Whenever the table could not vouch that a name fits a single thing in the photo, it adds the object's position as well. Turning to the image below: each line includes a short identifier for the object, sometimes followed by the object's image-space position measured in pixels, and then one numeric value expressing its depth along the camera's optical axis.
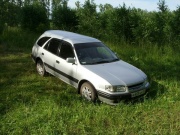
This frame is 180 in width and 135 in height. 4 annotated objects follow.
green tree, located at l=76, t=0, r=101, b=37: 12.92
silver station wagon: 4.48
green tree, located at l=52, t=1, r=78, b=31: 14.28
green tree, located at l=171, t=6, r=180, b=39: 10.51
